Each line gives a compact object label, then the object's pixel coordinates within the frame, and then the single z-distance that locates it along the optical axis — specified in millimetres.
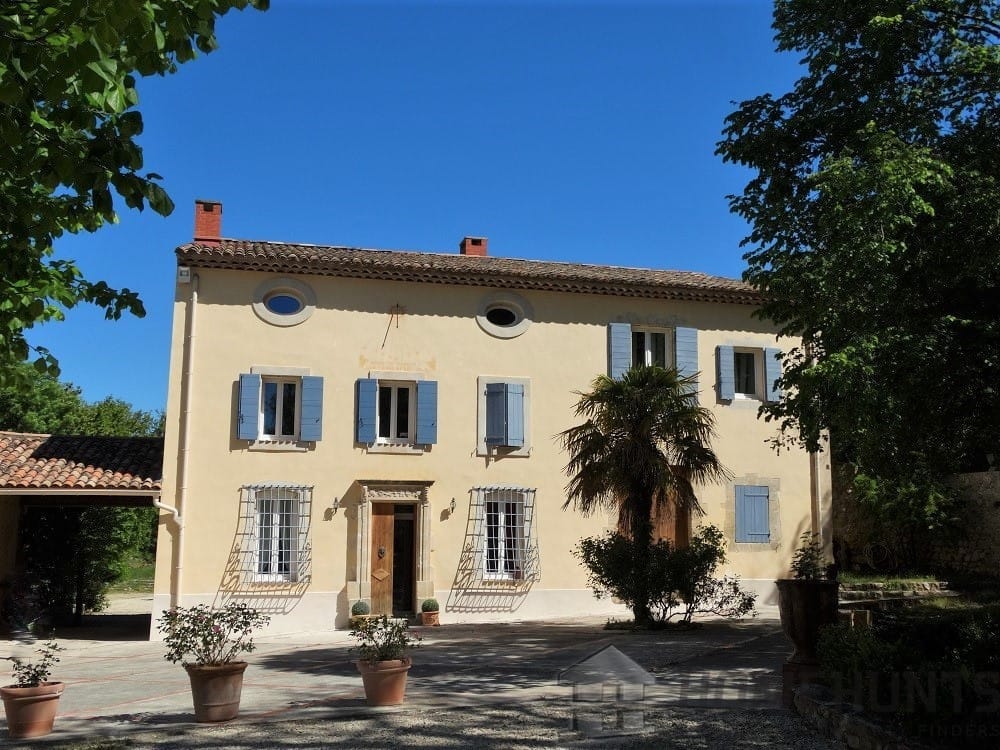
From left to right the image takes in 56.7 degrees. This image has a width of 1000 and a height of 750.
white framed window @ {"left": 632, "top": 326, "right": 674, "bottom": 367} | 18672
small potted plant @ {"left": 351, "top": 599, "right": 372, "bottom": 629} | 16075
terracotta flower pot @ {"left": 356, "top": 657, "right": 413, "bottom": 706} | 8398
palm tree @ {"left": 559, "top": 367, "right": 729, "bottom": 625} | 13664
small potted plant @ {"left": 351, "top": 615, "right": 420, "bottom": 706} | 8414
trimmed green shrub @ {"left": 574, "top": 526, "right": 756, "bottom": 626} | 13734
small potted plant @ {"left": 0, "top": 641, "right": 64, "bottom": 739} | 7621
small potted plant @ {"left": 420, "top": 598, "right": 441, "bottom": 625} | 16391
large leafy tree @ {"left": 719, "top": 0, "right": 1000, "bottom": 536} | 9000
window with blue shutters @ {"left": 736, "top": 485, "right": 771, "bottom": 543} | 18281
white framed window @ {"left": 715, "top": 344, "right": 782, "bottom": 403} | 18625
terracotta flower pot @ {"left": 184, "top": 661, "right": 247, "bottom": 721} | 7863
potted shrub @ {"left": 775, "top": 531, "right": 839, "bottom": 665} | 7758
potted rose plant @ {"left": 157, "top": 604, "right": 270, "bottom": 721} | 7867
